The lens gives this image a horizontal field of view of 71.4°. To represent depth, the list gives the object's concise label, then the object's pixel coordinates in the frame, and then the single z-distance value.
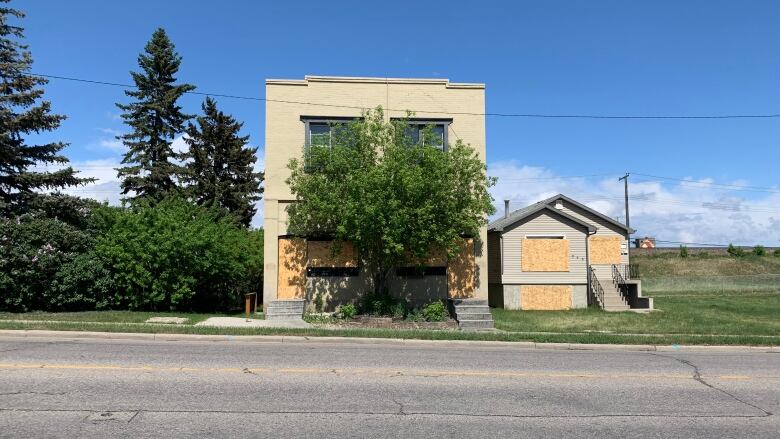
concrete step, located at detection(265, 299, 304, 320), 17.22
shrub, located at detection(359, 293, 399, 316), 17.23
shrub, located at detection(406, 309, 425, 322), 16.69
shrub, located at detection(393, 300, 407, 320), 16.89
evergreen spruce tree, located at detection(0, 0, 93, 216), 19.12
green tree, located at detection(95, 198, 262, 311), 18.25
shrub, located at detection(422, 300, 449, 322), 16.77
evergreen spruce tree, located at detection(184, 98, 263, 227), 36.75
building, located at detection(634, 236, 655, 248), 78.94
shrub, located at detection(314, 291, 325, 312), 19.09
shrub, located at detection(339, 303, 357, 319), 16.98
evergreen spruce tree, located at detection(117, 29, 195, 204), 32.44
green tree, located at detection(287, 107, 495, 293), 16.14
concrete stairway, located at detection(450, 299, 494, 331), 16.23
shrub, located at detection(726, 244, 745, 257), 61.84
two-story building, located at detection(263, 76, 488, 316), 19.17
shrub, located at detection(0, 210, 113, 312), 17.41
